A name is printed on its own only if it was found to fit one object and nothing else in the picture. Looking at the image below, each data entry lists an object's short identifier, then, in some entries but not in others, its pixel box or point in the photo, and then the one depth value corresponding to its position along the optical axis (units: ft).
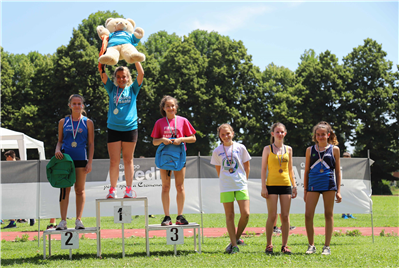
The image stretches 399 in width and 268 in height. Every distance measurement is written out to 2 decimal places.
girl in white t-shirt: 19.36
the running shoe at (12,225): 38.86
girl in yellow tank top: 19.06
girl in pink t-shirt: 19.47
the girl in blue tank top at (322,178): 19.13
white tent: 47.03
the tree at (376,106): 111.04
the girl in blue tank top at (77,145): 19.39
